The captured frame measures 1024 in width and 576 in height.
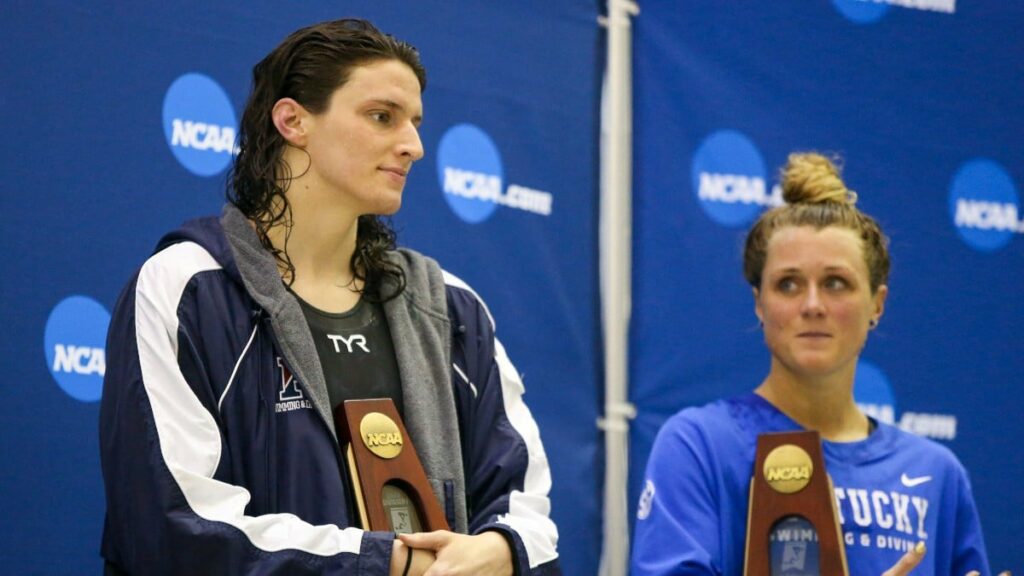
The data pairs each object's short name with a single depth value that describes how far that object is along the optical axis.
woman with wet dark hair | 3.83
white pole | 6.64
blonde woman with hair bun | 4.82
